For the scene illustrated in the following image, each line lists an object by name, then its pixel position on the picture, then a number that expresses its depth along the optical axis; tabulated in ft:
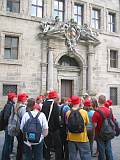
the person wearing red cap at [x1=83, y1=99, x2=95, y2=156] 16.56
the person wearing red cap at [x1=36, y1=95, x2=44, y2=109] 20.11
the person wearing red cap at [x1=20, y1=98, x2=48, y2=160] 12.28
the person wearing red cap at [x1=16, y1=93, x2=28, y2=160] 14.88
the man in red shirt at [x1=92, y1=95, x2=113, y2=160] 13.65
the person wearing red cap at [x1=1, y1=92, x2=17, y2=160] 15.40
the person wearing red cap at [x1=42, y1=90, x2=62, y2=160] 14.73
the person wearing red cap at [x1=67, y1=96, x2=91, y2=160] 12.83
